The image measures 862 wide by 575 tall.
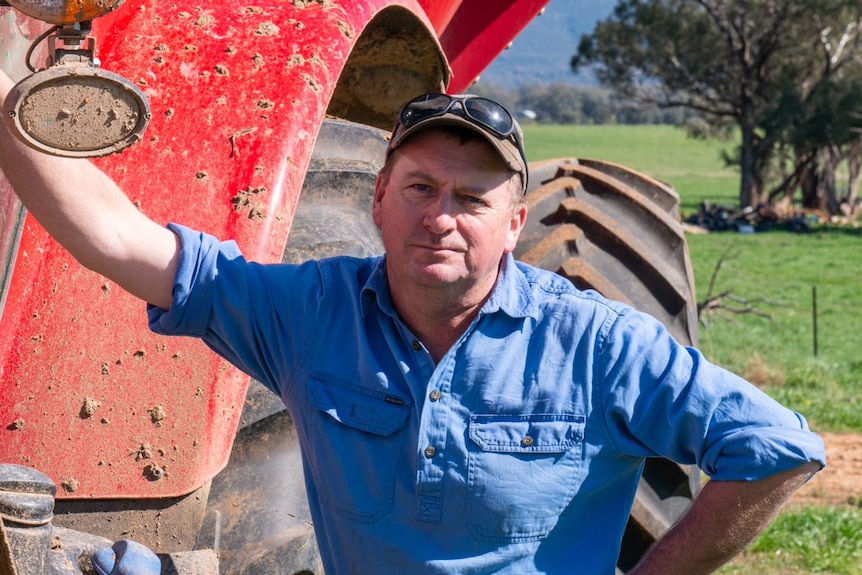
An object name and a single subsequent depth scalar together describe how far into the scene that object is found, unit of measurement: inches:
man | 100.1
